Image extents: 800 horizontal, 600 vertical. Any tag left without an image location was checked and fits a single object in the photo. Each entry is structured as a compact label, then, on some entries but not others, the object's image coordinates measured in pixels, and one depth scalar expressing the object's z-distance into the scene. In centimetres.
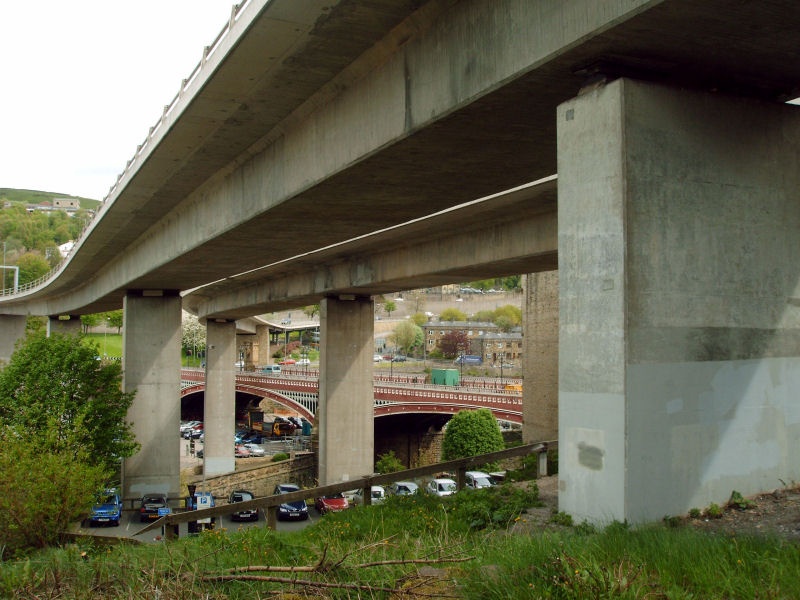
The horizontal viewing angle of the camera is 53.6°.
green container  7125
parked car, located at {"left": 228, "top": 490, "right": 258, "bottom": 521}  3144
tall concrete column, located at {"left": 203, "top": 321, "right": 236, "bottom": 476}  5456
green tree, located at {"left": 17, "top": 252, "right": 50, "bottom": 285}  14112
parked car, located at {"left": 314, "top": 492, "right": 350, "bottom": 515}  3250
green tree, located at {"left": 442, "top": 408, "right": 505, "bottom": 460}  4191
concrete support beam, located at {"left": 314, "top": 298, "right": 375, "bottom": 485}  3438
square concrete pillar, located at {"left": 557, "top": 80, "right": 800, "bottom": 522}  721
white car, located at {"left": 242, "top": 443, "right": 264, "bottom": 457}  6638
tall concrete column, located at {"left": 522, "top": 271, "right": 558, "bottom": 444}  4119
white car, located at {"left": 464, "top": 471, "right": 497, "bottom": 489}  3381
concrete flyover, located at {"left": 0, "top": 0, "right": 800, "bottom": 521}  715
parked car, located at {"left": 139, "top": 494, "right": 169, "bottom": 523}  2902
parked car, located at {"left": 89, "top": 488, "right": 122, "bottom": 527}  2794
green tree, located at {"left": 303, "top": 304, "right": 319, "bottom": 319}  15611
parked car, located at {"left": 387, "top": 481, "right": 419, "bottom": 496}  3244
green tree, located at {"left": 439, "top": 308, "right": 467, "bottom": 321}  15975
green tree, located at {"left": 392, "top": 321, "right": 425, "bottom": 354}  13438
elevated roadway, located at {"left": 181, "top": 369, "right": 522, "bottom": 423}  4966
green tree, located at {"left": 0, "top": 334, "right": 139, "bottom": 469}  2714
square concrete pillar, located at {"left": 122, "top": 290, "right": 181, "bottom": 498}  3172
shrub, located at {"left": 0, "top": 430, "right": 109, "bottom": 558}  1670
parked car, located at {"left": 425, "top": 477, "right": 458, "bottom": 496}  3098
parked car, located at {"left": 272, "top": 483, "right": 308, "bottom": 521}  3150
